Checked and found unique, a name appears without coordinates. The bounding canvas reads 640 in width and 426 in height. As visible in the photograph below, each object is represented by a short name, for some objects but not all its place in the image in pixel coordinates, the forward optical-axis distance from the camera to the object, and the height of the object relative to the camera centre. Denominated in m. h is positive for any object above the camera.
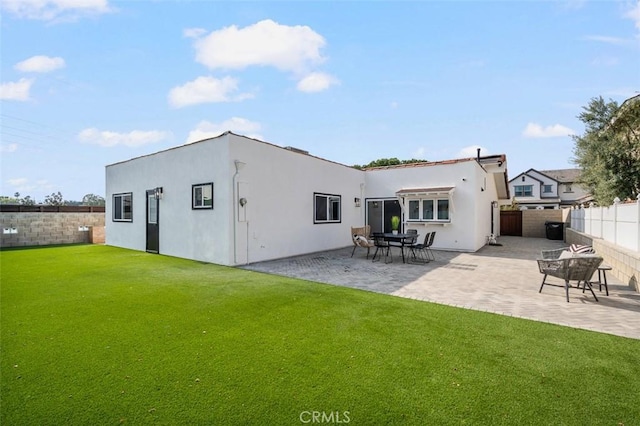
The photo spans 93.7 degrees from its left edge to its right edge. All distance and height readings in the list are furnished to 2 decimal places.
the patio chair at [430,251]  9.56 -1.72
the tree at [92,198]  22.29 +0.94
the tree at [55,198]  19.73 +0.80
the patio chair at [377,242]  9.63 -1.13
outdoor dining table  9.23 -0.93
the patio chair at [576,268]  5.09 -1.06
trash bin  17.61 -1.36
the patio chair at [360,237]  10.17 -1.02
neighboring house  36.75 +2.19
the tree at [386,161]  40.00 +6.34
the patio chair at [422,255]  9.38 -1.70
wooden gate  20.72 -1.02
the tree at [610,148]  14.16 +2.92
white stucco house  9.03 +0.32
